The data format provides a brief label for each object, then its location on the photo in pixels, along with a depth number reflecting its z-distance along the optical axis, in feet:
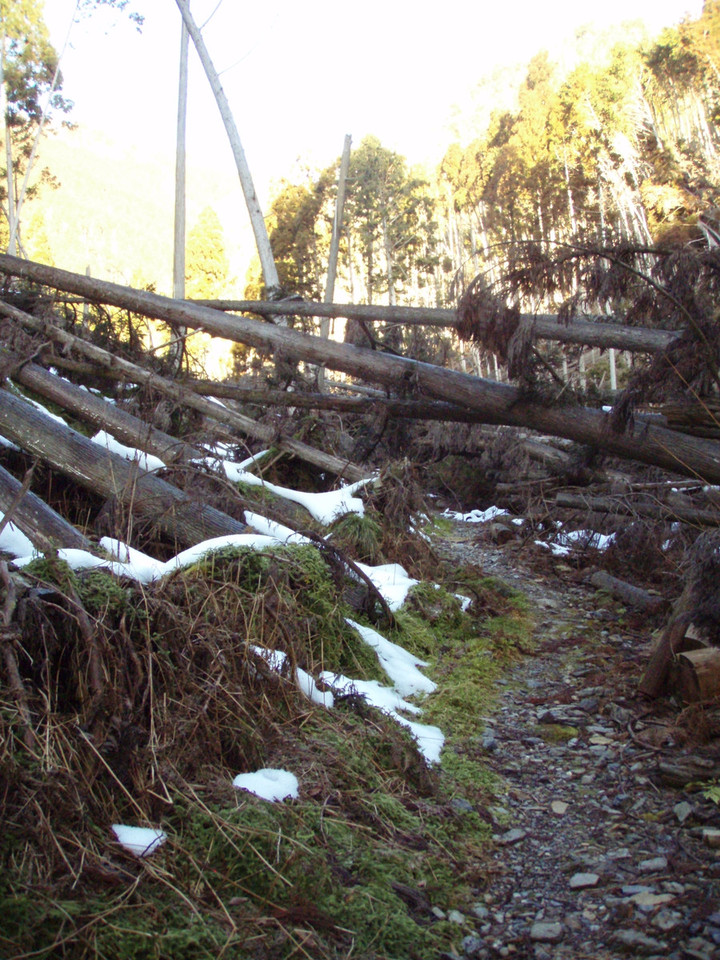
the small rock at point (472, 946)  7.87
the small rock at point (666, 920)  8.11
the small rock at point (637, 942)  7.76
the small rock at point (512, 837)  10.15
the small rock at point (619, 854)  9.70
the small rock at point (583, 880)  9.09
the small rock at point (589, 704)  14.82
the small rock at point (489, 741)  13.10
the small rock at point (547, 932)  8.10
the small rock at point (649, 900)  8.52
